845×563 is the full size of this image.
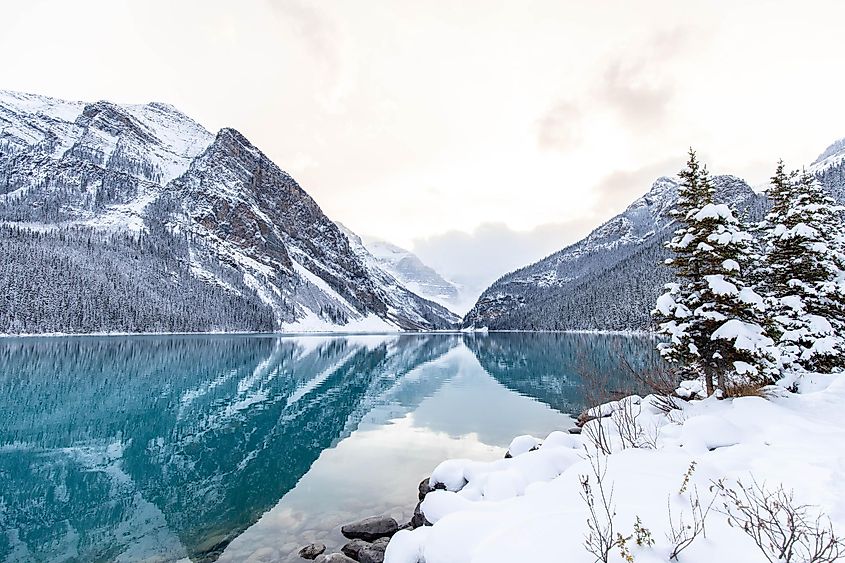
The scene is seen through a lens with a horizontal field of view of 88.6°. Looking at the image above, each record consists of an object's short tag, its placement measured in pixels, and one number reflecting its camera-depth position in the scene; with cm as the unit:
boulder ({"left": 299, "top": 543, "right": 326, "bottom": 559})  1117
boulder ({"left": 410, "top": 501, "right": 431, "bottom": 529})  1127
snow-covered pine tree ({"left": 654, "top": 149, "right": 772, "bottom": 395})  1448
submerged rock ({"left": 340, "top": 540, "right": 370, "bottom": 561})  1112
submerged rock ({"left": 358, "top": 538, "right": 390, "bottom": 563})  1026
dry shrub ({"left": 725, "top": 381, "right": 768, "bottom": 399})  1316
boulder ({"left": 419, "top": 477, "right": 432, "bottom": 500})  1373
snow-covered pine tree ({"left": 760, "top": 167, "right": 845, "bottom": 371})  1745
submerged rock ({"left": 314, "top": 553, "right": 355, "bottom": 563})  1026
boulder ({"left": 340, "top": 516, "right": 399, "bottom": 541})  1212
